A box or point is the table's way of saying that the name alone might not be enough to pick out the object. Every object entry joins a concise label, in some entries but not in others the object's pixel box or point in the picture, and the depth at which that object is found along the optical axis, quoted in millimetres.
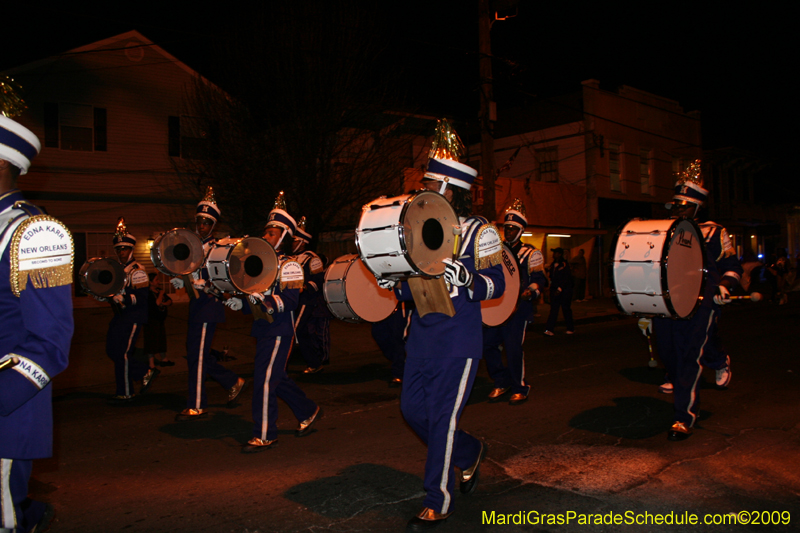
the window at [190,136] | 15578
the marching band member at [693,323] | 5402
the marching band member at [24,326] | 2297
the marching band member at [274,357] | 5293
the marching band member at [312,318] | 9383
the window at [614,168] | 25156
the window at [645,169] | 26719
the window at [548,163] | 24719
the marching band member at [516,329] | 6895
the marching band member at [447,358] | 3648
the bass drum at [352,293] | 7449
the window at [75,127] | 18344
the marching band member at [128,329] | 7574
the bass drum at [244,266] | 5594
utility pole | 14492
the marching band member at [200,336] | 6367
